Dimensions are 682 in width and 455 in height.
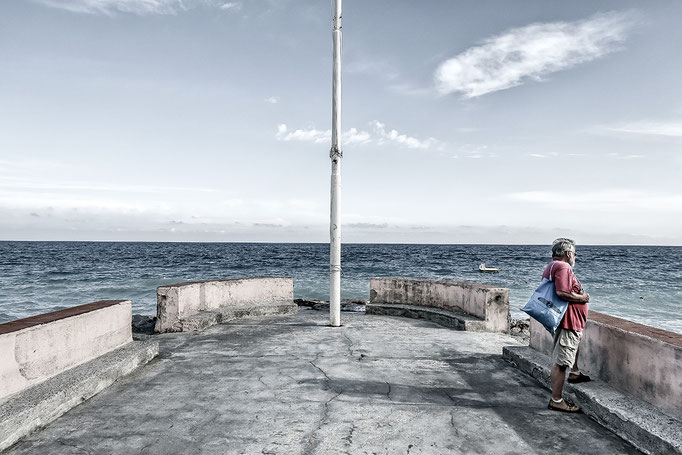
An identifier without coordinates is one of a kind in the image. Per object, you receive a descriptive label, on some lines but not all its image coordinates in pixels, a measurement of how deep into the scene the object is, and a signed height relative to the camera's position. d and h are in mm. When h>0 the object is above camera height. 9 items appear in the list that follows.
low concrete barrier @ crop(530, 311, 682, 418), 3361 -1086
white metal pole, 7745 +1313
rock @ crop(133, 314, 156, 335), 8111 -1882
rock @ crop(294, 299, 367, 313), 10852 -1856
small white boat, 46850 -3770
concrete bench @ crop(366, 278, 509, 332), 7656 -1363
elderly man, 3785 -758
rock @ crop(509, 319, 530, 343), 10571 -2376
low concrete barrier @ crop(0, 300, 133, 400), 3719 -1110
